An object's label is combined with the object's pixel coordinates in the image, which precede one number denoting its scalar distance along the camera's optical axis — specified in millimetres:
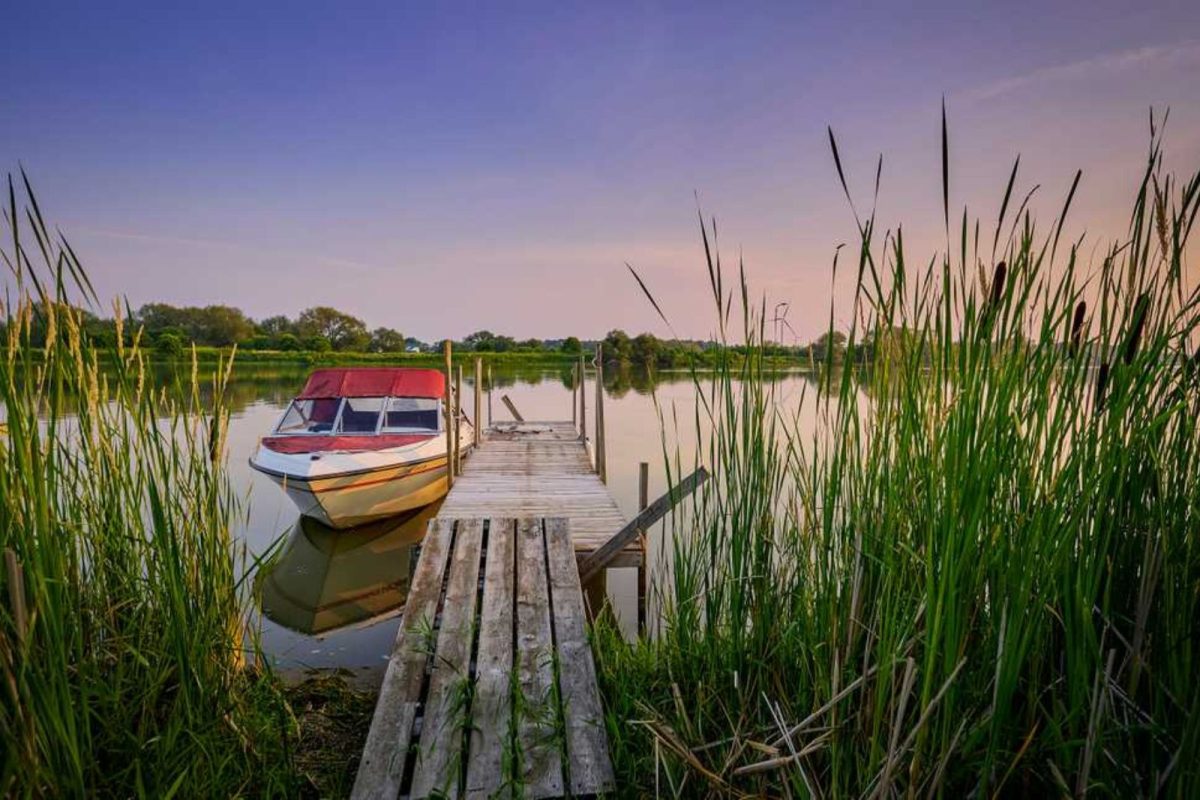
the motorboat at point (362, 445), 7914
